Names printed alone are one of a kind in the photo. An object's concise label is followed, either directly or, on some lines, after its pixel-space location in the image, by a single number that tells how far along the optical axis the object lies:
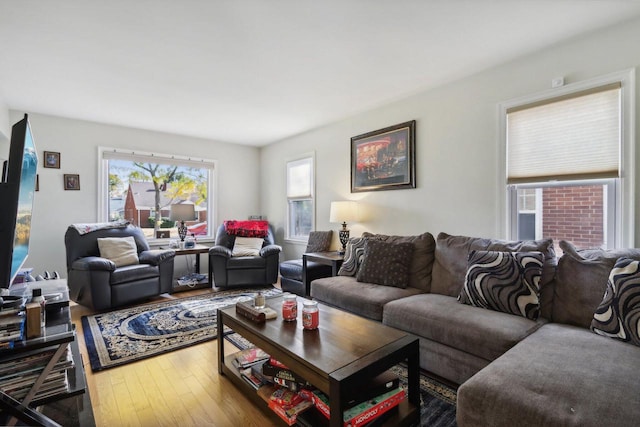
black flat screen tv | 1.26
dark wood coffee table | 1.26
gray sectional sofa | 1.08
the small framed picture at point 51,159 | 3.87
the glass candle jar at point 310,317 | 1.69
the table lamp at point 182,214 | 4.52
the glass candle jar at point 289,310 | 1.84
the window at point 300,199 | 4.77
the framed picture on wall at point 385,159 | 3.35
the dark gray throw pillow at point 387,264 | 2.71
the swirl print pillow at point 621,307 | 1.51
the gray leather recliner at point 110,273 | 3.20
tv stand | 1.19
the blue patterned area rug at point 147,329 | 2.37
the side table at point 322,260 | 3.32
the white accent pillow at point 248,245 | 4.49
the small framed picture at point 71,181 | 4.01
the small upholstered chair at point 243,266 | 4.17
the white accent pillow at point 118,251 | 3.63
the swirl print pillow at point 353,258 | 3.07
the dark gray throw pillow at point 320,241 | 4.16
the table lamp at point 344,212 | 3.73
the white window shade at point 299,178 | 4.80
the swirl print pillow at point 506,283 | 1.92
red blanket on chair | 4.76
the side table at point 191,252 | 4.17
